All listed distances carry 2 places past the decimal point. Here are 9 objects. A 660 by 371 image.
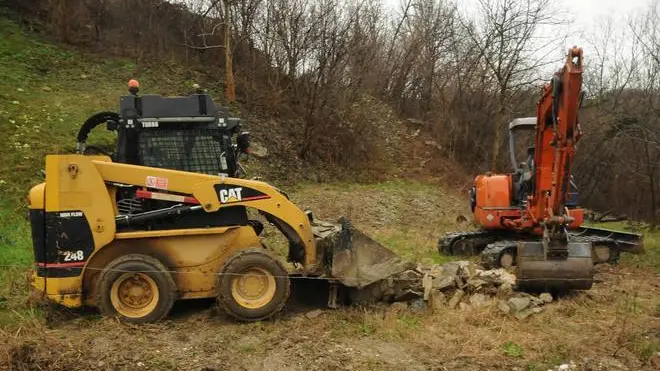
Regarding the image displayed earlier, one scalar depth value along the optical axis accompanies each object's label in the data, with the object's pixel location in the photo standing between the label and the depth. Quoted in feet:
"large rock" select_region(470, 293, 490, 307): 22.26
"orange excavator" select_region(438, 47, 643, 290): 24.31
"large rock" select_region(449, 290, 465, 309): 22.58
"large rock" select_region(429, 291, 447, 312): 22.35
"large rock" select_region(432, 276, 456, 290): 23.63
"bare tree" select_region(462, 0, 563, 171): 77.36
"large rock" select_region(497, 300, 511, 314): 21.77
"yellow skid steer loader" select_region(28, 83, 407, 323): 20.58
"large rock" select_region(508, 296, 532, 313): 21.93
